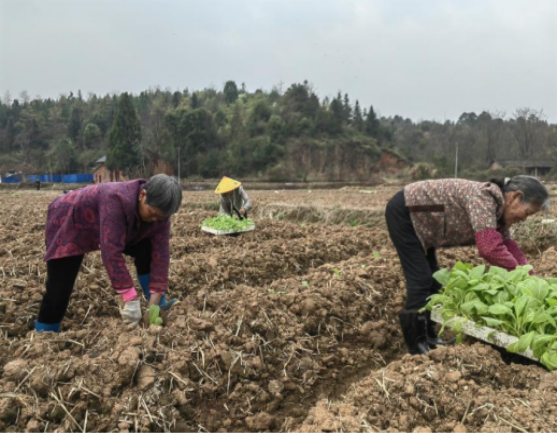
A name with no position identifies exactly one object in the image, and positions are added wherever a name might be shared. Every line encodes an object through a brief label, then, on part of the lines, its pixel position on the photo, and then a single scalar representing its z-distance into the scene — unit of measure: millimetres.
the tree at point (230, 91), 82281
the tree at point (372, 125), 62375
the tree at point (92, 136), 58375
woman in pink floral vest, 2943
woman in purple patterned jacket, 2889
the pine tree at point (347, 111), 62825
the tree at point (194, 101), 71562
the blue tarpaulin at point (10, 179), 44588
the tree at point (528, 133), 45812
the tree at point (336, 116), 59062
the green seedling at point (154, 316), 3100
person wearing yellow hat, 7395
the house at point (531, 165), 41219
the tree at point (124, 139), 40531
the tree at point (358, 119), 63416
